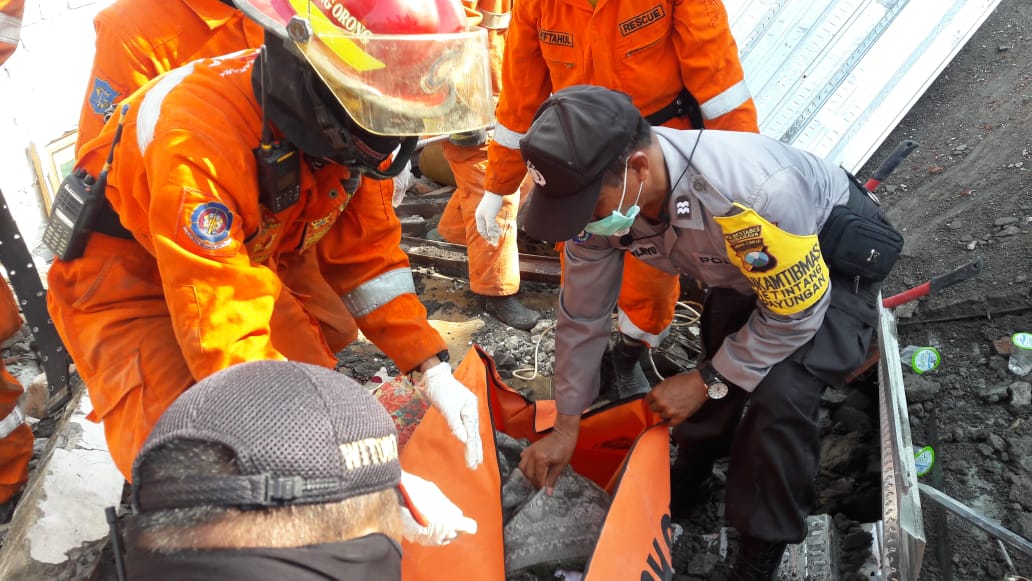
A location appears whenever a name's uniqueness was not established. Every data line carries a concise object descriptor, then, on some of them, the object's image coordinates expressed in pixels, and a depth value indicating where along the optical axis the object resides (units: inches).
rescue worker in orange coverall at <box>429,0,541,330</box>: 155.8
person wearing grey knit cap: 36.4
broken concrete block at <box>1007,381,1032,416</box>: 106.8
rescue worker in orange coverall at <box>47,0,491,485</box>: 70.1
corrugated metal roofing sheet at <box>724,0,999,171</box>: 195.6
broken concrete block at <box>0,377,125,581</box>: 99.8
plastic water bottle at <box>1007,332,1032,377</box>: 111.2
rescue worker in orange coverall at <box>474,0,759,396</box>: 110.6
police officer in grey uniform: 78.6
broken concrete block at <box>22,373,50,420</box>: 145.6
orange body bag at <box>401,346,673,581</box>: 72.1
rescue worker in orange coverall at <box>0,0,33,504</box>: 121.3
